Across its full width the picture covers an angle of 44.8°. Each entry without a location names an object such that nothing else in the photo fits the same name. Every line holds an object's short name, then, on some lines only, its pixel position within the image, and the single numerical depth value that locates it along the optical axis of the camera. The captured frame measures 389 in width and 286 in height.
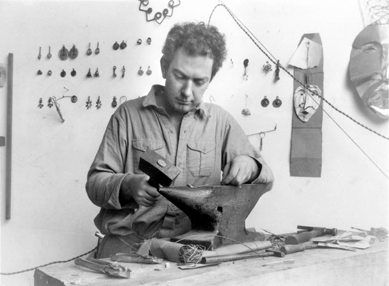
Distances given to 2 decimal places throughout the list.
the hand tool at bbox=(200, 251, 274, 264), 1.71
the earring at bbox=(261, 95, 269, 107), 3.28
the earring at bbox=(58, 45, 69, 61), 3.66
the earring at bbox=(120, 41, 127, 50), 3.55
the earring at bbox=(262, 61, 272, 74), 3.28
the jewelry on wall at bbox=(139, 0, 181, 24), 3.49
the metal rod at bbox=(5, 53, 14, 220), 3.74
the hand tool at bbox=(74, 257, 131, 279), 1.50
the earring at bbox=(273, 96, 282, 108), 3.25
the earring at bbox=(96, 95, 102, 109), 3.60
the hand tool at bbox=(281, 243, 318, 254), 1.97
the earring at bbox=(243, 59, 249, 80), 3.33
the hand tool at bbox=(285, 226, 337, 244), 2.16
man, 2.19
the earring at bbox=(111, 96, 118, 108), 3.56
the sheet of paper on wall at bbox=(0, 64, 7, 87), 3.74
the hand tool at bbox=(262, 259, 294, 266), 1.80
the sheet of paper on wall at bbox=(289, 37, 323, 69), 3.18
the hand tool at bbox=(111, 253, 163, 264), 1.71
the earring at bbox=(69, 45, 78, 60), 3.64
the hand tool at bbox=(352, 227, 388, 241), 2.45
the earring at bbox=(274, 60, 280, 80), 3.25
